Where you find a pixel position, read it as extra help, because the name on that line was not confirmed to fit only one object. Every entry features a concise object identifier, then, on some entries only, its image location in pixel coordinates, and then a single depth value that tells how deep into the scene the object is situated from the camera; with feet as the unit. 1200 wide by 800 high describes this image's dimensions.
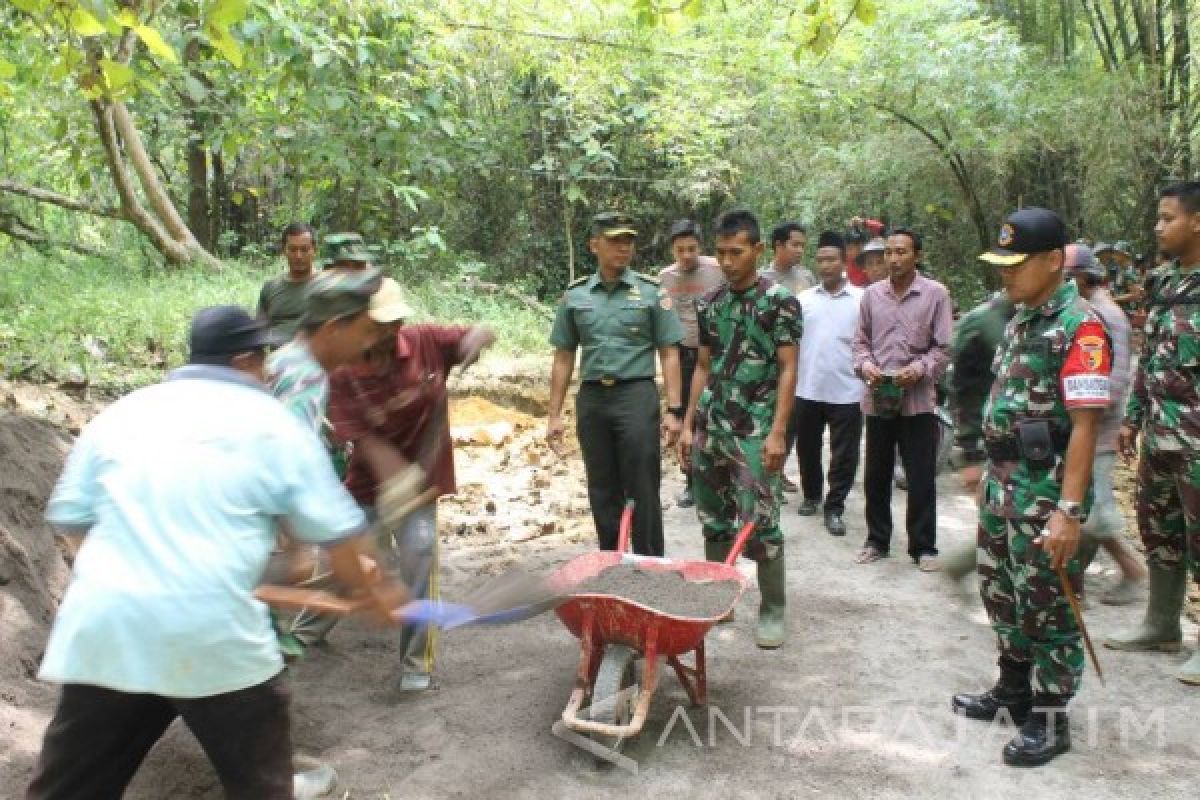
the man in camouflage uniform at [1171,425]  12.25
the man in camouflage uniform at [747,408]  13.93
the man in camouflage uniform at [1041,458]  9.98
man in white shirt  20.08
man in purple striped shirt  17.46
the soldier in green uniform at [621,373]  15.19
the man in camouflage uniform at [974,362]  12.78
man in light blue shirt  6.42
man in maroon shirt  12.61
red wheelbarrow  10.62
